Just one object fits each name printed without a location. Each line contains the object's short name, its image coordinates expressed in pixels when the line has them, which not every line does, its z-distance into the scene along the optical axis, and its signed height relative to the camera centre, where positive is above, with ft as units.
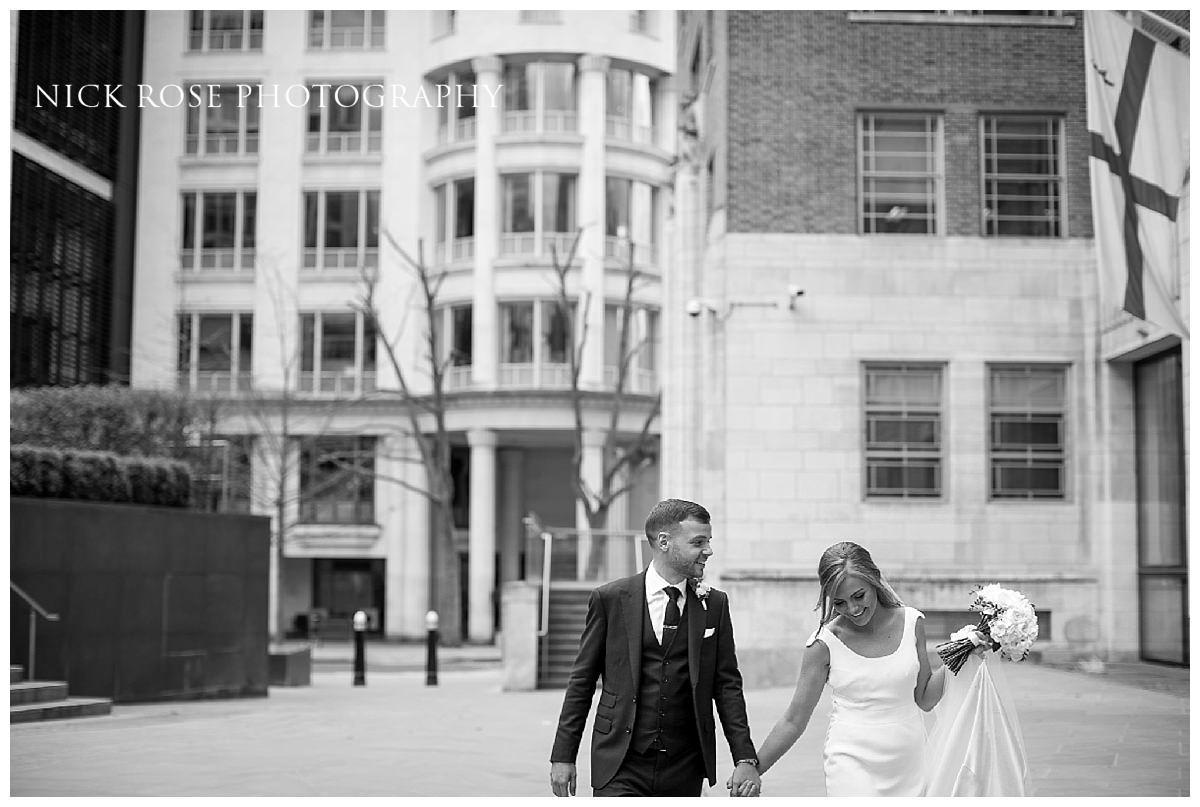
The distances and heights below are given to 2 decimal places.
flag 45.19 +10.35
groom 18.98 -2.03
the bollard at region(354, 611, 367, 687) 78.23 -7.16
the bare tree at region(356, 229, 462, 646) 117.60 +4.97
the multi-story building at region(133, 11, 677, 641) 129.49 +23.03
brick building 64.28 +7.17
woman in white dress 18.93 -2.04
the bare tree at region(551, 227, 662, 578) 108.99 +6.06
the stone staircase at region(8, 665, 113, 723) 47.93 -6.00
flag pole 38.22 +12.17
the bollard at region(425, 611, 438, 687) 79.56 -7.13
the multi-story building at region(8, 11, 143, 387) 98.32 +22.10
